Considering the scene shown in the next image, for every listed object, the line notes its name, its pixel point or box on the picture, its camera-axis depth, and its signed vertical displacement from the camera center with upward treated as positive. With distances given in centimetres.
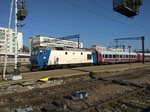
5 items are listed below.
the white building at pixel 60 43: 8018 +765
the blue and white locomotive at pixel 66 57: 2364 +27
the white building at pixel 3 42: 10624 +863
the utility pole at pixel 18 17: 1411 +316
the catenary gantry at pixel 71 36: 4428 +556
